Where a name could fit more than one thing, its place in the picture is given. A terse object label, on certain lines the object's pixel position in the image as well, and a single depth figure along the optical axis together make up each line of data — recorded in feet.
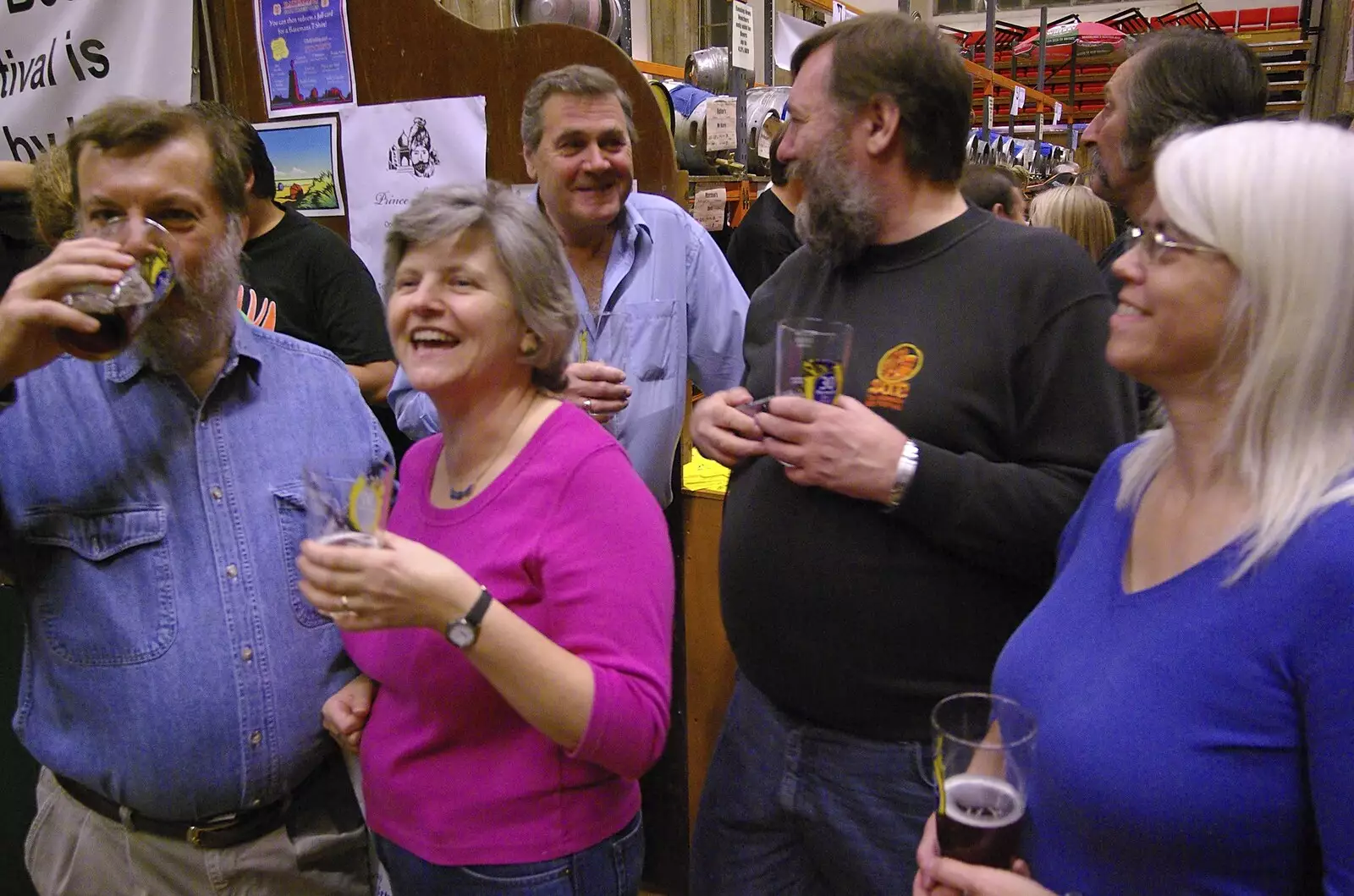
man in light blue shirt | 7.77
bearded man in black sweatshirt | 4.72
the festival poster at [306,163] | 10.43
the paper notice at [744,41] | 11.12
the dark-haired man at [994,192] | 12.97
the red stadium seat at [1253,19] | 52.08
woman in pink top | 3.94
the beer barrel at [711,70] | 14.97
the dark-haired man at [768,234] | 12.25
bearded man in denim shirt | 4.56
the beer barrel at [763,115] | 13.33
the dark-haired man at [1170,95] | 7.55
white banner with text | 10.37
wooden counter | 9.00
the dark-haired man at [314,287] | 8.74
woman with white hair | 3.06
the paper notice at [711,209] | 11.36
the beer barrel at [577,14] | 9.60
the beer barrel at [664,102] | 9.20
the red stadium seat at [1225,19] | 54.51
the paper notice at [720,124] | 11.62
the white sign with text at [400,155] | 9.55
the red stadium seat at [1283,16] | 51.72
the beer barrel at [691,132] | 12.24
